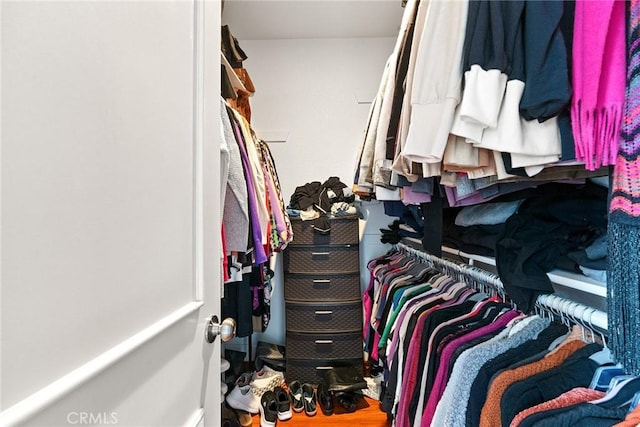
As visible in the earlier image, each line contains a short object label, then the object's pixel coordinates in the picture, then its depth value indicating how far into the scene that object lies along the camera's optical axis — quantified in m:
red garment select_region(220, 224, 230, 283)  1.05
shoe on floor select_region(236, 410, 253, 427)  1.77
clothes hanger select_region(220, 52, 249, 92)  1.19
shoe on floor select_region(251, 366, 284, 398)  2.00
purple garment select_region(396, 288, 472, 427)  0.99
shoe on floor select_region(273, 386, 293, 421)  1.82
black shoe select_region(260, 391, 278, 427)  1.76
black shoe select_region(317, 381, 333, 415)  1.87
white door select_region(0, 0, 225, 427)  0.32
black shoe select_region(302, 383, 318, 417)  1.87
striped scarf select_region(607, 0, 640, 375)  0.50
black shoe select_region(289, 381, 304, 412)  1.90
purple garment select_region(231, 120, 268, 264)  1.17
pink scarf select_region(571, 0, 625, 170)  0.53
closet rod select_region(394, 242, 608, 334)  0.64
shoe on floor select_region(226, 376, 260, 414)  1.84
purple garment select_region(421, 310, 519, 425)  0.81
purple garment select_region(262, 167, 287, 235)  1.60
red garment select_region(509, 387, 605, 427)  0.54
